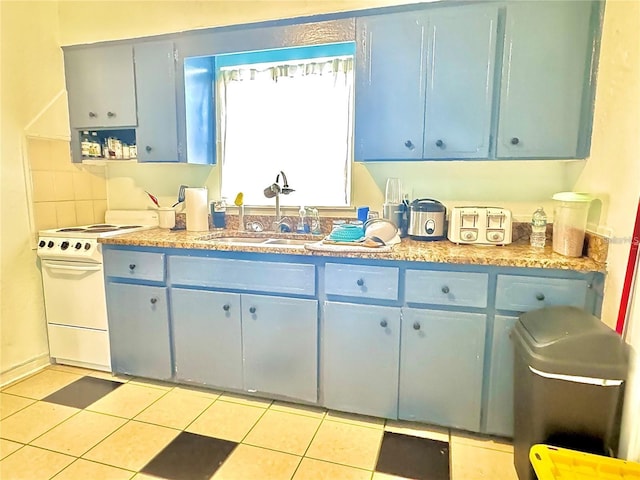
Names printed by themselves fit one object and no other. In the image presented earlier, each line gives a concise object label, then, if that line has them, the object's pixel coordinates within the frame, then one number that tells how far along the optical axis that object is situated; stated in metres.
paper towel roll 2.74
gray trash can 1.38
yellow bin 1.27
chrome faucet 2.59
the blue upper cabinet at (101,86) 2.68
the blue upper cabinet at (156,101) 2.59
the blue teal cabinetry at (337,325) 1.89
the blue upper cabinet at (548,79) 1.91
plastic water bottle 2.07
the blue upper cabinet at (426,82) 2.04
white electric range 2.52
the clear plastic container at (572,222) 1.83
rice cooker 2.22
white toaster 2.07
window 2.63
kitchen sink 2.60
